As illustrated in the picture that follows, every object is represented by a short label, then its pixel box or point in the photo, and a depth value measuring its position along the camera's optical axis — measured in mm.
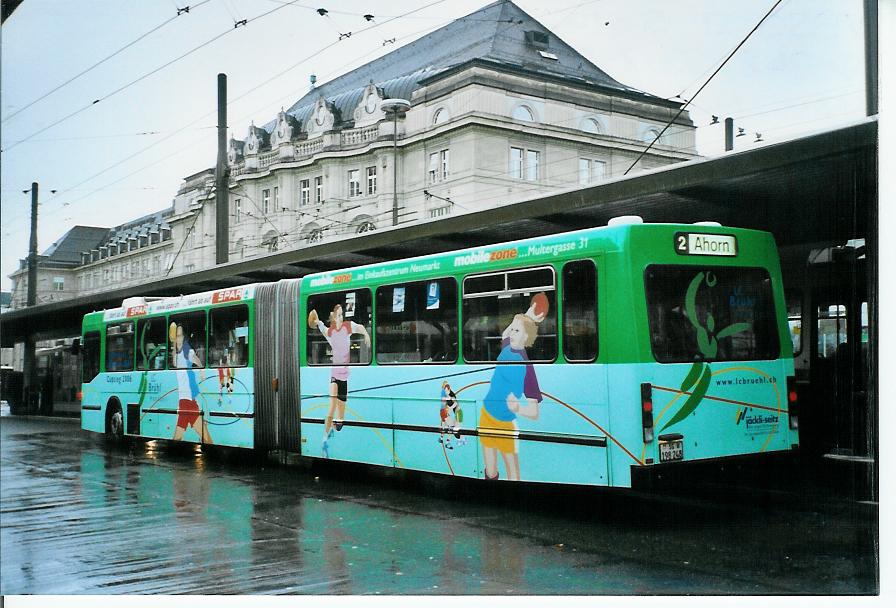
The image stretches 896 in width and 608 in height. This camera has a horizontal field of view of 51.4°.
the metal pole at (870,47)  9555
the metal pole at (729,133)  14936
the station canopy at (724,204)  9695
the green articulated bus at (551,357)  9016
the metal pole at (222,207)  23594
